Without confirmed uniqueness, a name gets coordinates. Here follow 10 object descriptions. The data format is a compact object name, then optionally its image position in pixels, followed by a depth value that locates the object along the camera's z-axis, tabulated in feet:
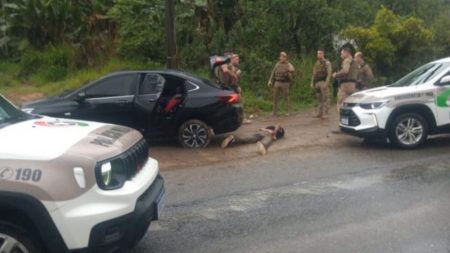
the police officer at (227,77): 48.42
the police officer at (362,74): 49.24
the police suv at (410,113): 37.06
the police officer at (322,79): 50.03
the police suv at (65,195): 15.14
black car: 38.88
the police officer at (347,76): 48.01
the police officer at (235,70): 48.46
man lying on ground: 39.72
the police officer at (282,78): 51.37
